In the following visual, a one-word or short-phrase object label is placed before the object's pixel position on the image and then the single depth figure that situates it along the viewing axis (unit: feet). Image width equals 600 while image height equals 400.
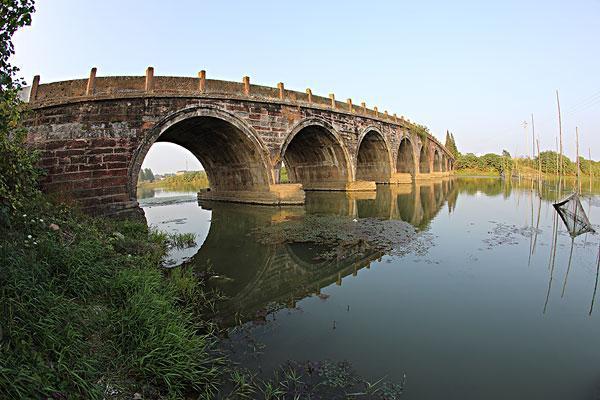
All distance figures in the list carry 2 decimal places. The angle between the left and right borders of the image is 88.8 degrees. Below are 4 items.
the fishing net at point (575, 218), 27.66
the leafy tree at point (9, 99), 9.60
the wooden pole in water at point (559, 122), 47.34
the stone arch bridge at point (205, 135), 33.06
